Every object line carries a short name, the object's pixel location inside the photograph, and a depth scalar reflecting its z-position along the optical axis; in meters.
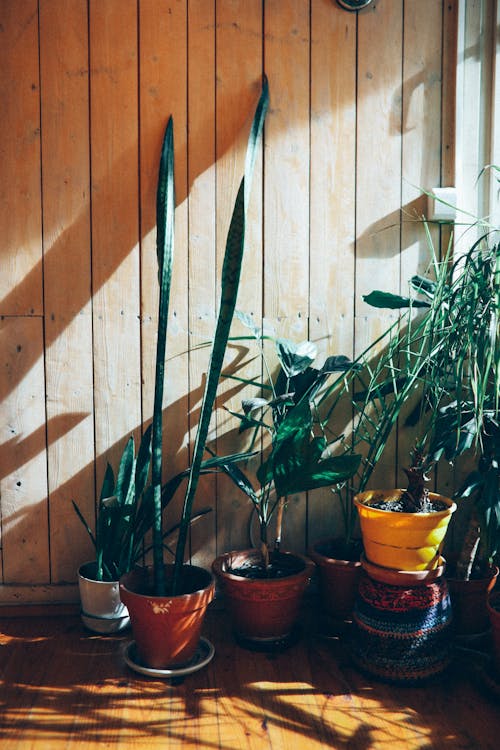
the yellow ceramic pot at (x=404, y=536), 2.03
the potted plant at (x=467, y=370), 1.77
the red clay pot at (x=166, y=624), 2.06
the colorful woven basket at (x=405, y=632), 2.03
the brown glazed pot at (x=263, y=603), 2.21
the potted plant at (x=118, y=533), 2.33
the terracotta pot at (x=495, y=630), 1.99
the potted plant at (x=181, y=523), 1.98
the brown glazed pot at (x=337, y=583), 2.33
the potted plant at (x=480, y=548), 2.04
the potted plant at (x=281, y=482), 2.14
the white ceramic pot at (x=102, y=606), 2.34
